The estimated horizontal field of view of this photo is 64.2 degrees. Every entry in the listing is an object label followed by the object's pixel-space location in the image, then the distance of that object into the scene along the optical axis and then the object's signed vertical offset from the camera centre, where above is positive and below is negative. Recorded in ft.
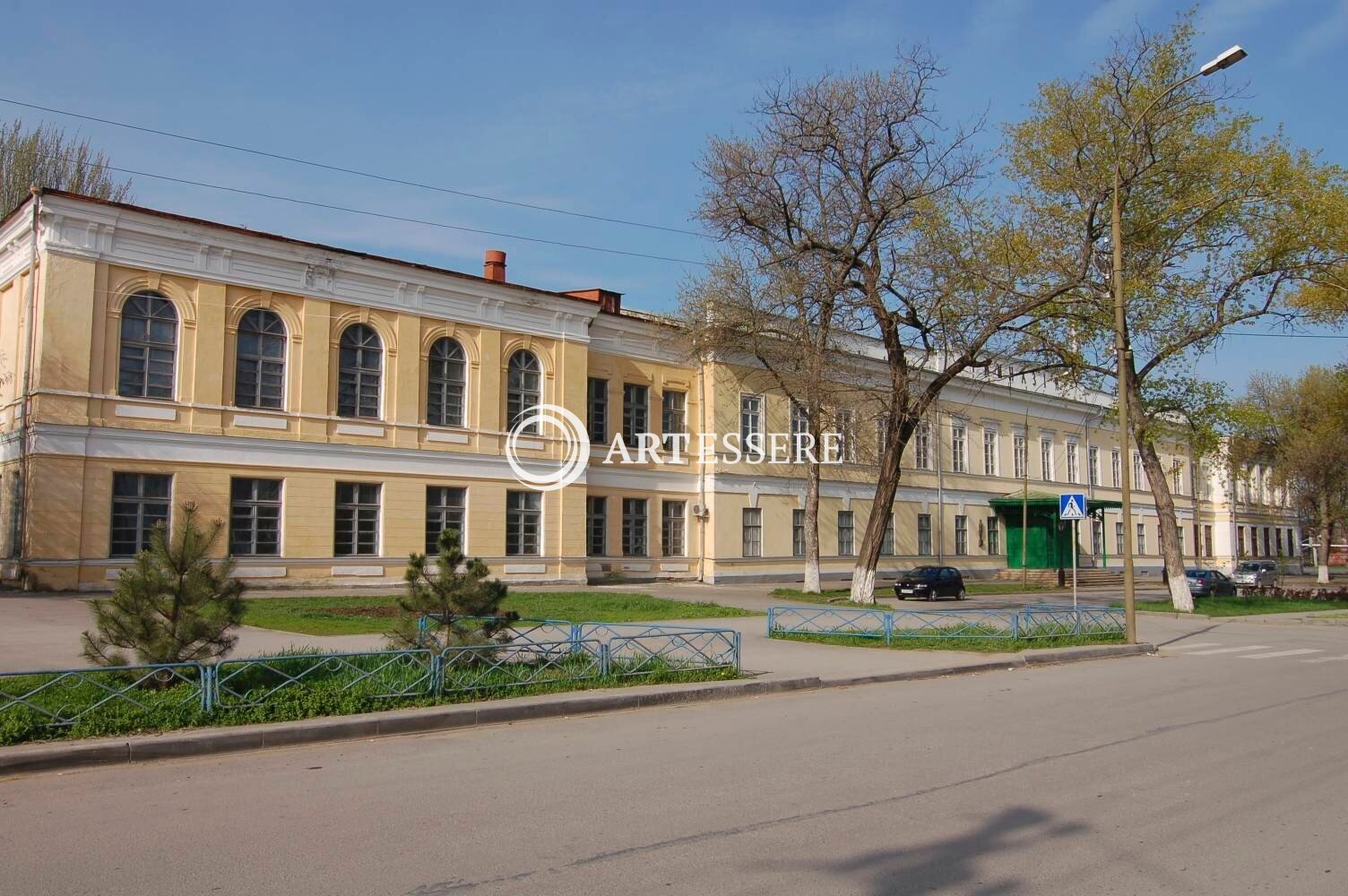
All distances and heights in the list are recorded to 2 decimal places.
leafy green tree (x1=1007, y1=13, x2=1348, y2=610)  98.02 +31.68
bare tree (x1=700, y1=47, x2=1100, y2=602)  93.76 +27.89
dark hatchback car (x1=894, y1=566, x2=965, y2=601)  122.52 -4.47
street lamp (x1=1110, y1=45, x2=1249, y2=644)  68.64 +9.54
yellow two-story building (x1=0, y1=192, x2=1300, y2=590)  89.71 +13.01
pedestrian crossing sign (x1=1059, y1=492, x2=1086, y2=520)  72.75 +2.51
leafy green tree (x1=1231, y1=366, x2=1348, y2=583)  174.09 +16.31
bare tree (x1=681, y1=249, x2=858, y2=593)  98.63 +22.39
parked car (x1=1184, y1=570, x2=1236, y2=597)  144.77 -5.46
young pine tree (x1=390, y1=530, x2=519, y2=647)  40.16 -2.10
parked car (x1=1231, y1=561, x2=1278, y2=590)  175.89 -5.11
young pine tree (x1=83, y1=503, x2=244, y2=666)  34.24 -2.00
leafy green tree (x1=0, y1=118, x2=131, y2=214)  142.92 +51.08
